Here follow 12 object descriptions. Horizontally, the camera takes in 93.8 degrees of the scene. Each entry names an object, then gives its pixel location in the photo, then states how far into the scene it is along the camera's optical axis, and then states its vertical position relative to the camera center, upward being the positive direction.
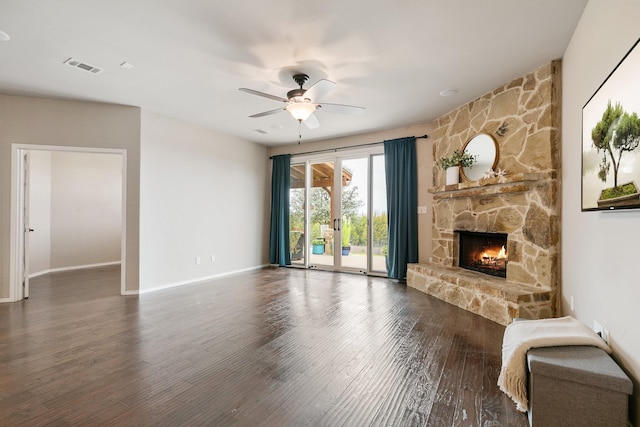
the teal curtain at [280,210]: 7.07 +0.13
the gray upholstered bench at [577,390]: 1.53 -0.93
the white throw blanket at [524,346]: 1.85 -0.82
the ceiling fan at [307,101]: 3.06 +1.29
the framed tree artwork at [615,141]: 1.56 +0.47
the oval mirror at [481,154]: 4.05 +0.86
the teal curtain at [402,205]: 5.56 +0.21
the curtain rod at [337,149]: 6.03 +1.46
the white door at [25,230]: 4.35 -0.24
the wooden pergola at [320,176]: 6.50 +0.91
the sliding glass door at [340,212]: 6.12 +0.08
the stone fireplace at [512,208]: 3.32 +0.11
